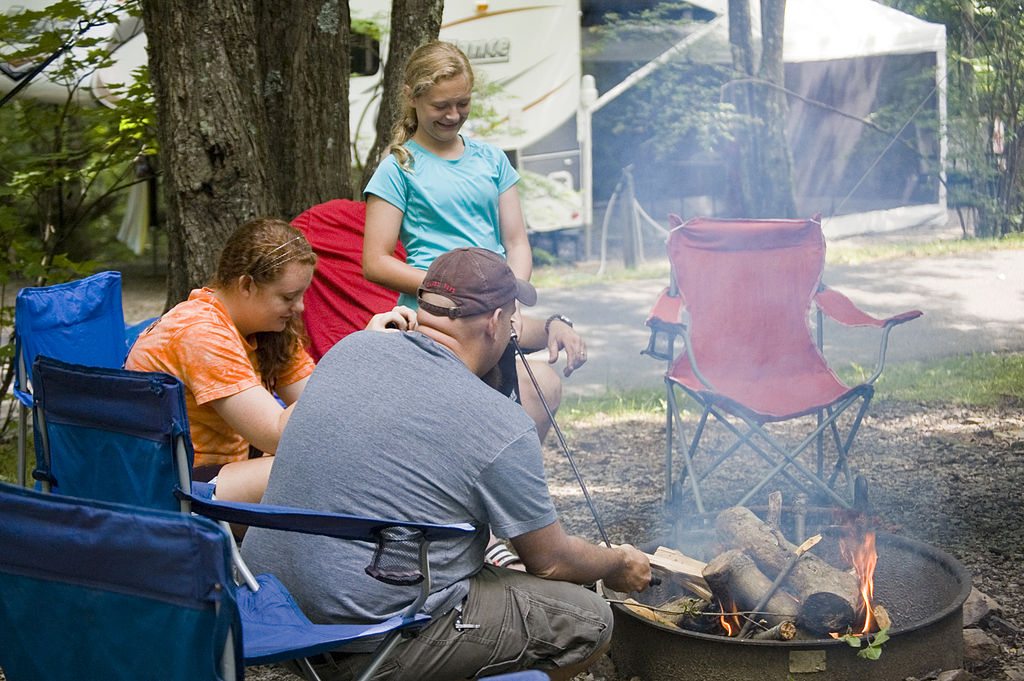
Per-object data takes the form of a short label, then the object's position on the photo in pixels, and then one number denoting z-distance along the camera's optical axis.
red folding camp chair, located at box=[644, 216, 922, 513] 3.92
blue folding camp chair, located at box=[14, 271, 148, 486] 3.45
